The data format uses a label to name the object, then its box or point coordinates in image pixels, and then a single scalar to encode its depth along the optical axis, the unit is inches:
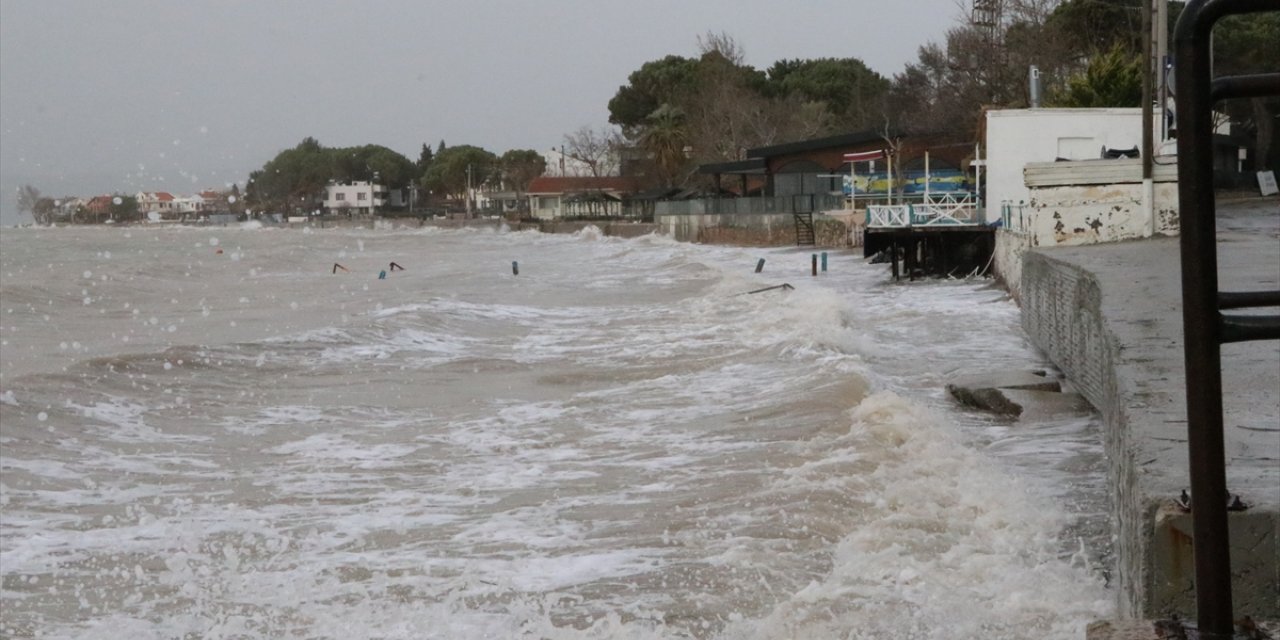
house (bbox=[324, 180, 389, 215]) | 7229.3
